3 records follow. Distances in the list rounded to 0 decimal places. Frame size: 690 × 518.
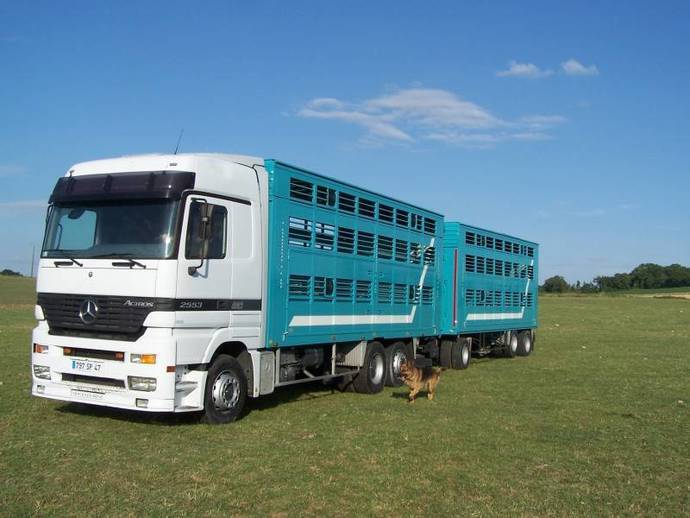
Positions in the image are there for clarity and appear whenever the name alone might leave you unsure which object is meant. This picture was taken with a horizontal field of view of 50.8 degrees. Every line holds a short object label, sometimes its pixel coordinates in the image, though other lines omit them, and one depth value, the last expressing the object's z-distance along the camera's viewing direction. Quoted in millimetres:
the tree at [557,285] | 134375
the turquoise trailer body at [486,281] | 17547
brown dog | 12180
